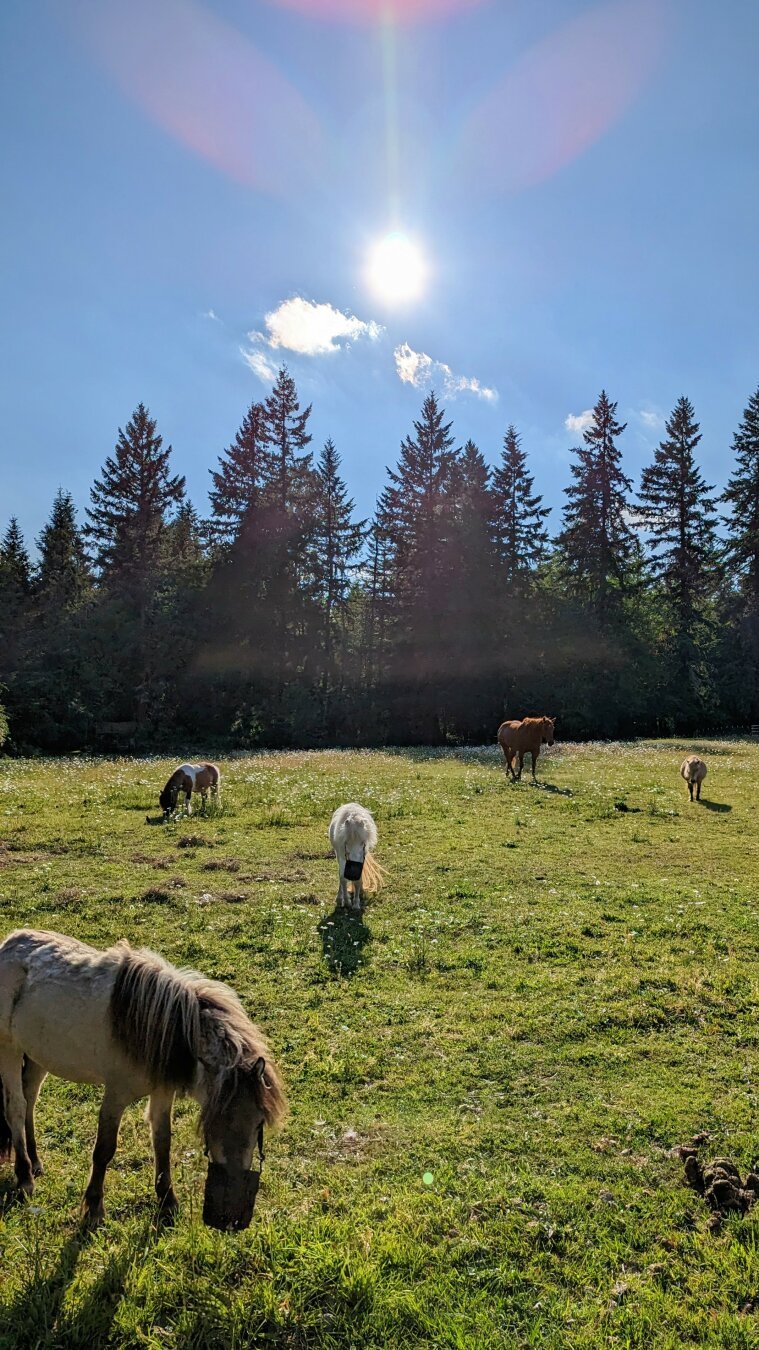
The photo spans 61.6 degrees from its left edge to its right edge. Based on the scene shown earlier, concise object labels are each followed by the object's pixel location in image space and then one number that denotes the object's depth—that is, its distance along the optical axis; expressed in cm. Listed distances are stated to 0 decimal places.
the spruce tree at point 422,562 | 4516
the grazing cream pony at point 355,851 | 952
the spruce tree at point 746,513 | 4881
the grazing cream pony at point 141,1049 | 345
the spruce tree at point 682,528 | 4825
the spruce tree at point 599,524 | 4756
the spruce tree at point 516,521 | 4806
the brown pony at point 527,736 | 2236
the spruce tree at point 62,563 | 4853
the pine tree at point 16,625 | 3878
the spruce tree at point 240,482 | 4647
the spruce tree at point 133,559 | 4269
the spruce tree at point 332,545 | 4819
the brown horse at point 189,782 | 1664
